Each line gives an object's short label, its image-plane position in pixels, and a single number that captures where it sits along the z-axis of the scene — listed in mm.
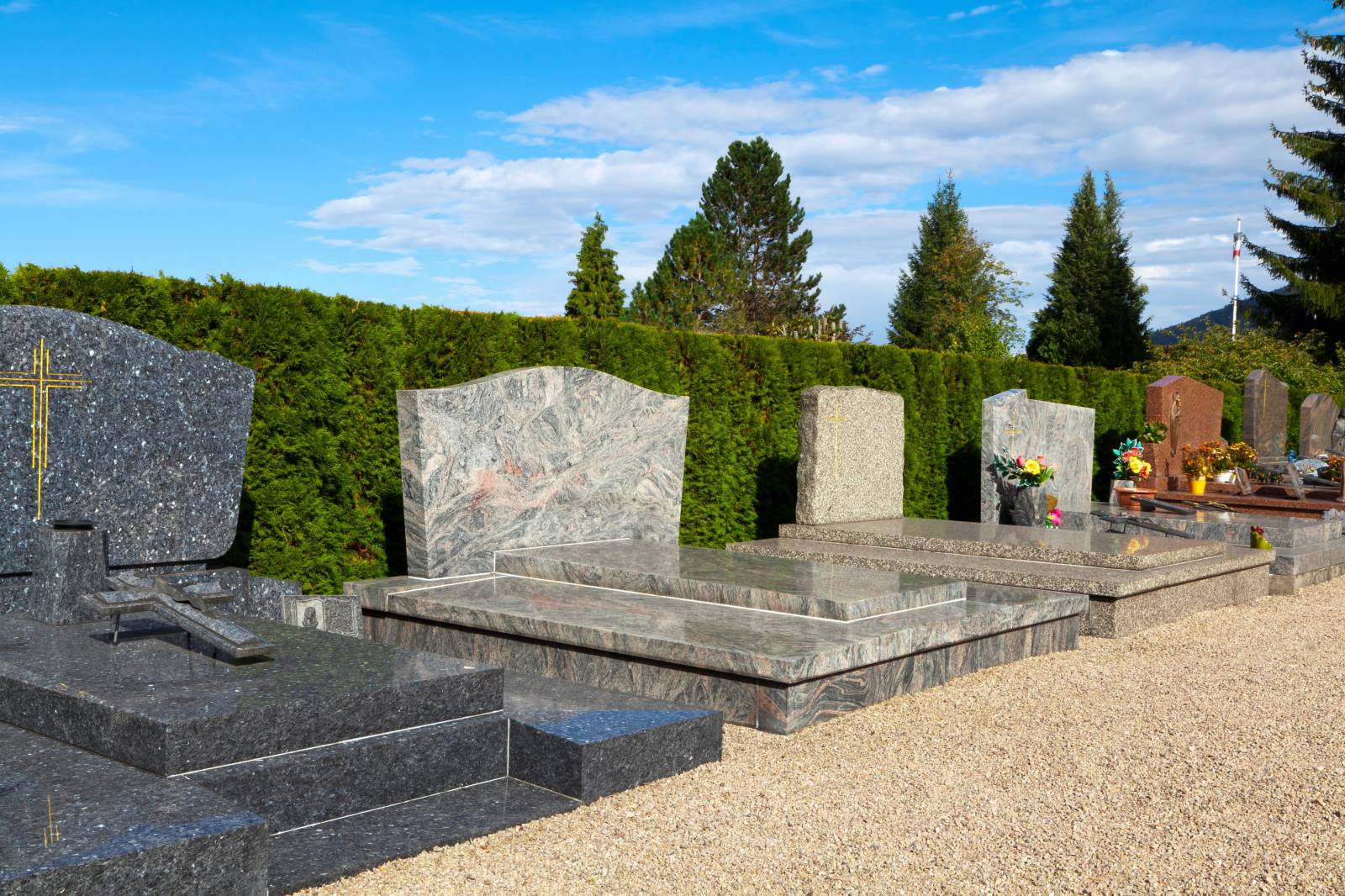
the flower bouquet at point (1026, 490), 10609
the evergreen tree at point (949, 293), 45156
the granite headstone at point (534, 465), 6613
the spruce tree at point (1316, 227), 29250
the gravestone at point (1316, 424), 18672
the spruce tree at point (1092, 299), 37719
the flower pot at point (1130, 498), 13711
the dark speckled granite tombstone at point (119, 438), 5000
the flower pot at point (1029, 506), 10625
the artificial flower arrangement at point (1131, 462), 13953
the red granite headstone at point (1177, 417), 14969
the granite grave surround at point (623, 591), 5461
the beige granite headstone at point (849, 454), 9180
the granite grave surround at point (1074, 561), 7902
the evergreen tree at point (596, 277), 29594
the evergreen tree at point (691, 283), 39875
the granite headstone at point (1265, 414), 17594
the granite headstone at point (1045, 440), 10984
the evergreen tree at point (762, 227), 42438
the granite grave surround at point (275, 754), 3029
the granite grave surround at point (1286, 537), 10375
